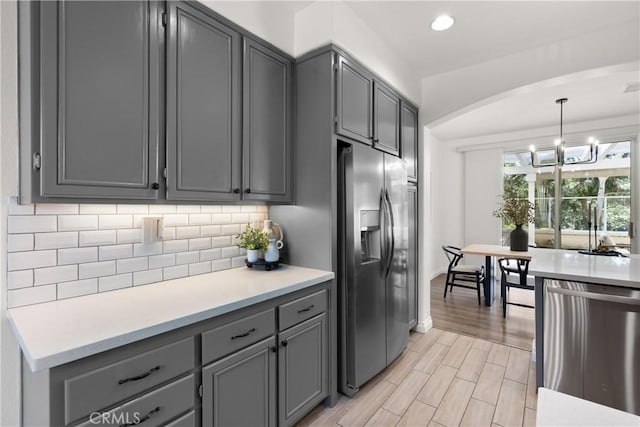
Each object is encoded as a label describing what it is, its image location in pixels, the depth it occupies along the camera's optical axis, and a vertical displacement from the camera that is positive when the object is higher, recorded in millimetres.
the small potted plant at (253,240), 2094 -189
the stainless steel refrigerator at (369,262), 2135 -376
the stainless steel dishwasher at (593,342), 1858 -851
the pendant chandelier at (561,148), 3838 +854
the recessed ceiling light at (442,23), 2355 +1535
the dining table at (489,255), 4032 -570
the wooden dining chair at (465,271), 4434 -877
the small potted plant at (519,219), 4084 -80
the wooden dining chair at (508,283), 3900 -882
